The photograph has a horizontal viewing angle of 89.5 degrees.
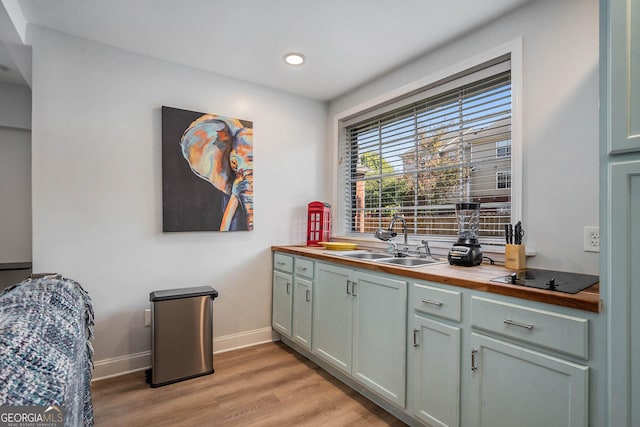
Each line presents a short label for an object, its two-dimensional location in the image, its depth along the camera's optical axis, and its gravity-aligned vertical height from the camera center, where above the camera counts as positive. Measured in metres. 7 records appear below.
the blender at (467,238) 1.90 -0.15
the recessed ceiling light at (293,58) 2.54 +1.24
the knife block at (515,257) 1.77 -0.24
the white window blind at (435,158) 2.14 +0.45
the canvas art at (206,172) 2.63 +0.35
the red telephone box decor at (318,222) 3.24 -0.09
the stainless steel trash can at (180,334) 2.33 -0.91
